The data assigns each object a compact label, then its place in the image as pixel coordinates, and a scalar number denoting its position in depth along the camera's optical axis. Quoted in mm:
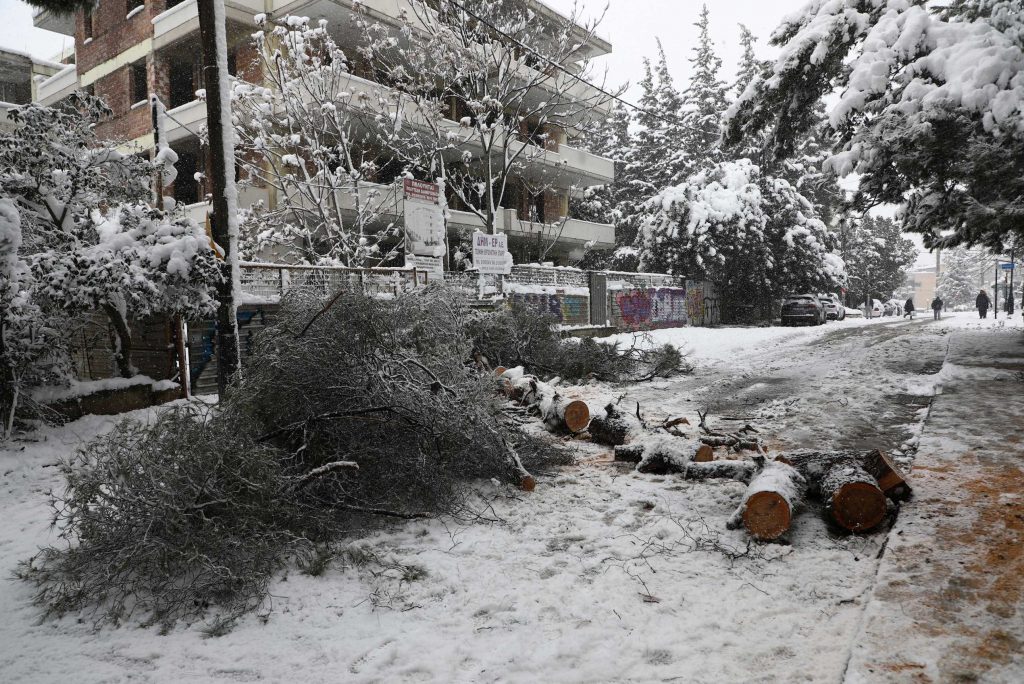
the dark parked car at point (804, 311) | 26609
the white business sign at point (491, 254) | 14930
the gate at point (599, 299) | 21516
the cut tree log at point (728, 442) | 5117
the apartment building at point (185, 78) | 18453
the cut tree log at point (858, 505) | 3631
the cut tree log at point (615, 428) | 5949
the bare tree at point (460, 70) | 17891
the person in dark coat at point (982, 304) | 30378
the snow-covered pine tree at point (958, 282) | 79625
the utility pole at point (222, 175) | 6758
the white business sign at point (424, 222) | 12633
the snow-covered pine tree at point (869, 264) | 43656
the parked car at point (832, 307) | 29172
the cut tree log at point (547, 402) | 6266
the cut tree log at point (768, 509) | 3588
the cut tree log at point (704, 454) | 4914
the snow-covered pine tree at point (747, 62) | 37625
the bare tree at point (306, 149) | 16438
